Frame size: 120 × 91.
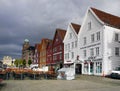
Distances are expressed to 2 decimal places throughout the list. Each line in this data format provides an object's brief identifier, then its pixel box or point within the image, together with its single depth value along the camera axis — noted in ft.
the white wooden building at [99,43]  62.31
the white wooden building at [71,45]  81.10
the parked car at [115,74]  53.83
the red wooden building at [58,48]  96.26
